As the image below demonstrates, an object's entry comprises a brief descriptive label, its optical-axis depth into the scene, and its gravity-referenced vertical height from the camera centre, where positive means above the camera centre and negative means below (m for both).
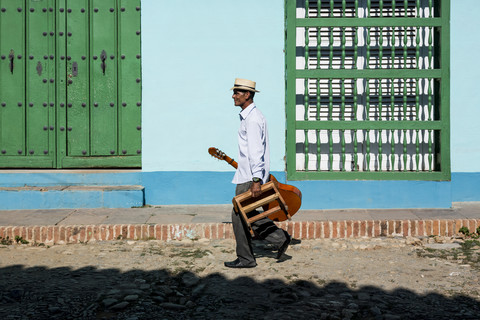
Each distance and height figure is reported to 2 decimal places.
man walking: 5.05 -0.13
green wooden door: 7.81 +1.00
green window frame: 7.45 +0.89
